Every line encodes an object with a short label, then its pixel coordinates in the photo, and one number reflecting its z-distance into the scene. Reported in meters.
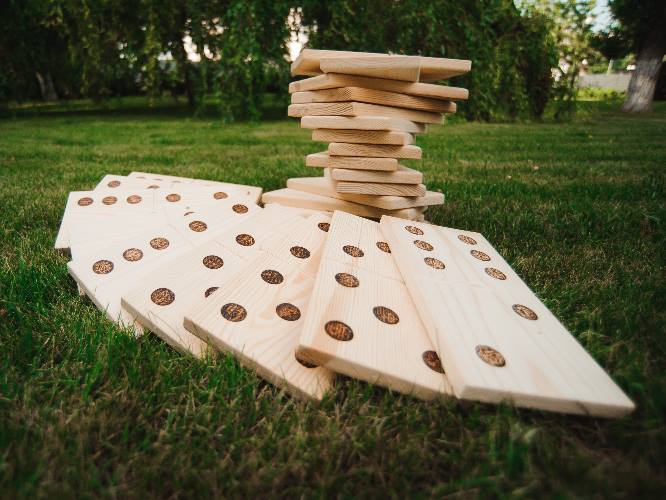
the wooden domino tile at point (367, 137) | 0.71
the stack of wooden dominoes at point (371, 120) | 0.69
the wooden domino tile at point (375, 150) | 0.73
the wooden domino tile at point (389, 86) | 0.71
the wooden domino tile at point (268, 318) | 0.38
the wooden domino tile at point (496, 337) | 0.33
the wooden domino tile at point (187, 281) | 0.43
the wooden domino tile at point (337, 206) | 0.75
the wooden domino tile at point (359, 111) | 0.71
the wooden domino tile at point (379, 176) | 0.72
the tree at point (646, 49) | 4.63
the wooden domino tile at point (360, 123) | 0.70
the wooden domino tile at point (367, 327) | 0.36
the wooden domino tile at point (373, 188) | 0.73
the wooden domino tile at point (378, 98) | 0.71
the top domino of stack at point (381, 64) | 0.66
